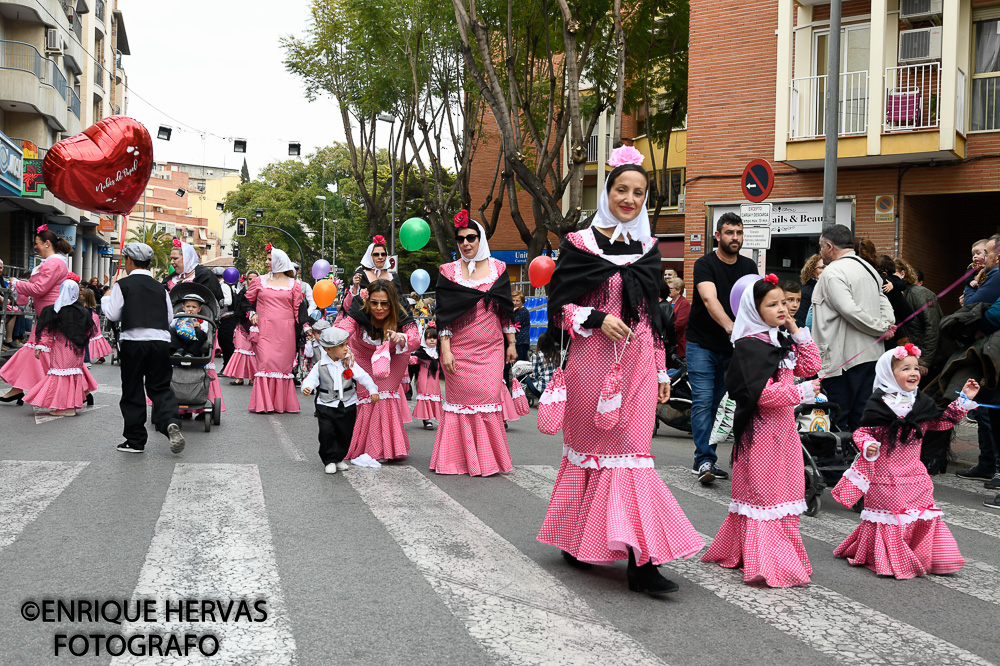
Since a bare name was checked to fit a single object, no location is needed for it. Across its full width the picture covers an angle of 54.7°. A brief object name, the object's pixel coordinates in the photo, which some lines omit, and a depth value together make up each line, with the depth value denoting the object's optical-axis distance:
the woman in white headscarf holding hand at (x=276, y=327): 12.75
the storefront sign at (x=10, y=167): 21.50
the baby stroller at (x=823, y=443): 7.25
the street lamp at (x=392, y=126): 33.25
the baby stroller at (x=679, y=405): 11.48
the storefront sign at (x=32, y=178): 27.09
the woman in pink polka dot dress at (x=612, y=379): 4.79
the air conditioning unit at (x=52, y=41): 35.84
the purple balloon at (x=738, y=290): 6.38
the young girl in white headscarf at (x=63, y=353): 11.25
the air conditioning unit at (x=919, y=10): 17.64
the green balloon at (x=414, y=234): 11.93
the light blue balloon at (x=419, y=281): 14.34
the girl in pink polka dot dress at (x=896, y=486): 5.38
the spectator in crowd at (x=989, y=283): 8.51
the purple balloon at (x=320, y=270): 14.45
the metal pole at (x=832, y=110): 14.05
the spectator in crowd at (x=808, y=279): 9.56
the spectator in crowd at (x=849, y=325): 8.06
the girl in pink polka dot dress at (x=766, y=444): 5.03
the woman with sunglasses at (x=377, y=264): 10.50
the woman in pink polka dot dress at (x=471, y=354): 8.24
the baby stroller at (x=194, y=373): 10.39
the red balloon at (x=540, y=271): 13.05
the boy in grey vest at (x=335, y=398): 8.14
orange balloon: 12.08
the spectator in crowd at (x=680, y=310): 12.31
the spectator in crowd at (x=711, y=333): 7.76
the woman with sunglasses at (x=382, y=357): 8.80
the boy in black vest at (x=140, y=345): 8.74
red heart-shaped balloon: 12.62
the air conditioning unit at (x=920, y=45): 17.89
